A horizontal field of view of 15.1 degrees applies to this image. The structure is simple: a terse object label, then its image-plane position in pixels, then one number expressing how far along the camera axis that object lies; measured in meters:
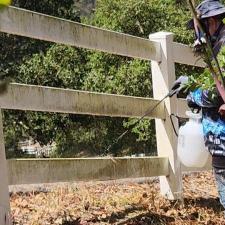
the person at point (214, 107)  4.15
